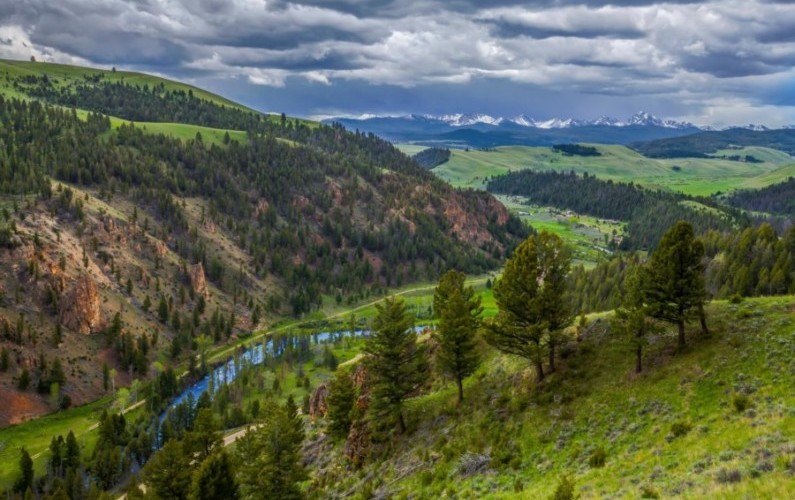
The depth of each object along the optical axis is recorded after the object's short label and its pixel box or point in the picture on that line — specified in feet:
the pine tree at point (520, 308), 176.76
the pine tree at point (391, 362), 201.98
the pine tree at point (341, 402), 227.81
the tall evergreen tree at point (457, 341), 195.72
